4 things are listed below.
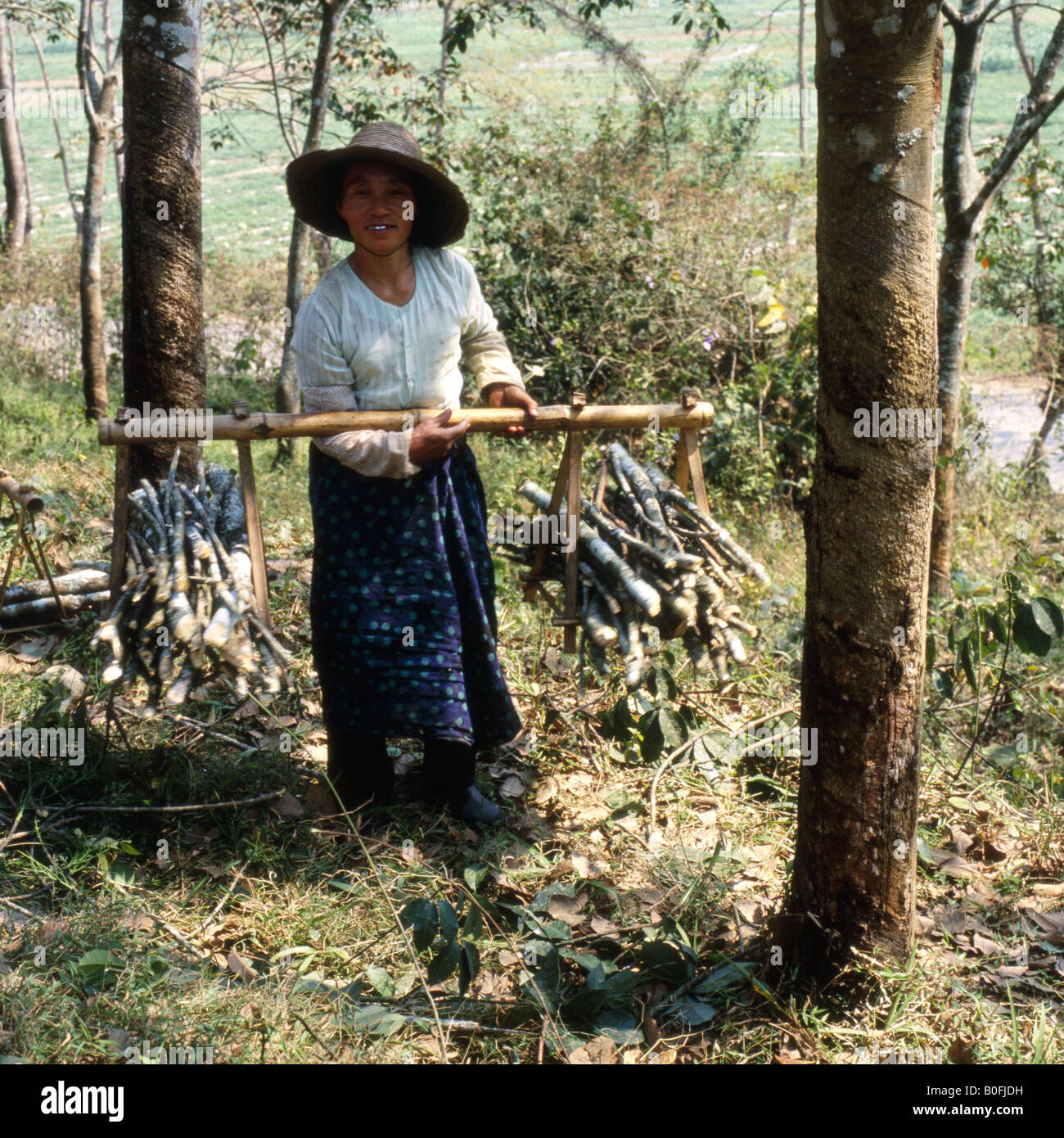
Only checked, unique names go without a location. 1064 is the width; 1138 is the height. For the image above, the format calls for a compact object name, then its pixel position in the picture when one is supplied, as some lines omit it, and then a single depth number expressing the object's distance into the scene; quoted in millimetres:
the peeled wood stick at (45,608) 4379
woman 3035
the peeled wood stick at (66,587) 4453
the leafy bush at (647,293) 7371
